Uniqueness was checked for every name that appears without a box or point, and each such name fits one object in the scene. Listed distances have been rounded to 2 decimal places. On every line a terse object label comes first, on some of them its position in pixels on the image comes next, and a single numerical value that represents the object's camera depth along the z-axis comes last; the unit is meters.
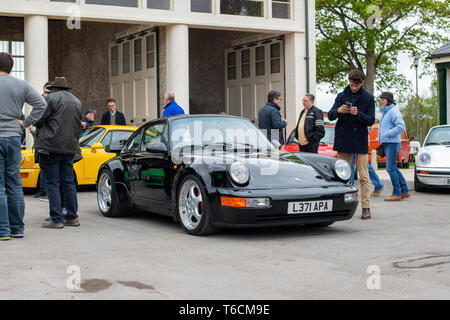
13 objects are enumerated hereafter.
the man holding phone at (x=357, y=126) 8.03
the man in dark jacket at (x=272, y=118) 10.16
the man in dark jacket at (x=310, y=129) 9.66
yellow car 11.51
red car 14.27
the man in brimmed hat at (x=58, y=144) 7.25
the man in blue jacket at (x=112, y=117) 14.46
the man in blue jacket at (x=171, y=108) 12.18
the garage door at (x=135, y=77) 19.14
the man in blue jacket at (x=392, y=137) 10.21
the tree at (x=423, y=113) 66.62
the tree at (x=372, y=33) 36.12
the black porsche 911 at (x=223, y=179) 6.34
